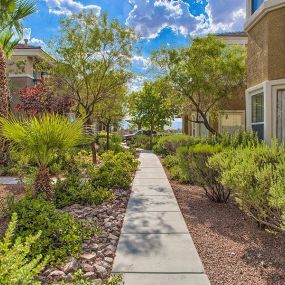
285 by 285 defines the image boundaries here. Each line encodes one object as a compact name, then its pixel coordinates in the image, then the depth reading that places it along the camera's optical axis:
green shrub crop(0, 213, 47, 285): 1.80
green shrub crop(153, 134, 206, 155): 13.09
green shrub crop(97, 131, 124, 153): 16.16
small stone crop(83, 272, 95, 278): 3.15
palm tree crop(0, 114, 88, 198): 5.11
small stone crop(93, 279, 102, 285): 3.02
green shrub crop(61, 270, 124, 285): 2.34
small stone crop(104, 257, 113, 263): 3.52
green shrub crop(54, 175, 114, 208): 5.80
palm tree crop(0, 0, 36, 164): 9.26
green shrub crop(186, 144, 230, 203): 6.02
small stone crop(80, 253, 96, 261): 3.55
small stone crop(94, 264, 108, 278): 3.19
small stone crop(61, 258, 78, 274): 3.24
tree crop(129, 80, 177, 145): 21.91
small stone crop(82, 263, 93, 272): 3.27
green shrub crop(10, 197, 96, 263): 3.59
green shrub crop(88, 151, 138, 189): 7.15
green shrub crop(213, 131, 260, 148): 6.12
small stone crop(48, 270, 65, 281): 3.10
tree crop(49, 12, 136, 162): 10.20
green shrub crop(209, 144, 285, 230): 3.55
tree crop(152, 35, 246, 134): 9.33
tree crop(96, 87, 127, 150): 12.97
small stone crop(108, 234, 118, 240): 4.19
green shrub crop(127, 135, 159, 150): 22.36
